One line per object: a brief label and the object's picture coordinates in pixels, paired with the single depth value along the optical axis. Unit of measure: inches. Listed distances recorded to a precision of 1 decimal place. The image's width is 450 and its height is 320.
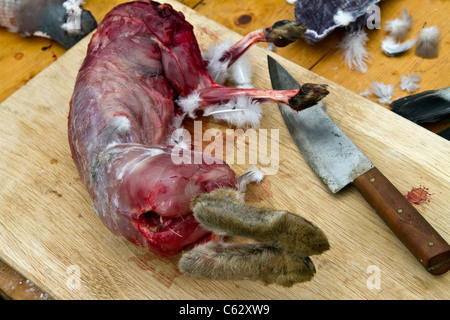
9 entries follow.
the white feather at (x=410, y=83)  31.7
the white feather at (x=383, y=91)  31.6
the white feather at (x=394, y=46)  32.7
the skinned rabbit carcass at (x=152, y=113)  25.2
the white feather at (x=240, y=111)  29.5
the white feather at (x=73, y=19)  34.4
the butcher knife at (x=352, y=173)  25.3
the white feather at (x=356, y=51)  32.7
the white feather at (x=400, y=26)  33.1
